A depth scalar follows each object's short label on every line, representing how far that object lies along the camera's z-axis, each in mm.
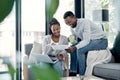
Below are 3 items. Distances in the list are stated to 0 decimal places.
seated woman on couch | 2822
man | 3426
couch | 2981
